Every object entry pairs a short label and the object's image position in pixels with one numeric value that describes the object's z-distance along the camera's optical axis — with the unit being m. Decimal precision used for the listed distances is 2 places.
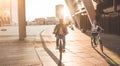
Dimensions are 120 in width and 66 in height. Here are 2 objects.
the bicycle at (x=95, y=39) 10.26
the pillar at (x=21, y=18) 15.14
